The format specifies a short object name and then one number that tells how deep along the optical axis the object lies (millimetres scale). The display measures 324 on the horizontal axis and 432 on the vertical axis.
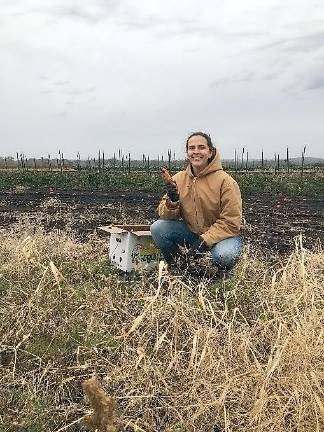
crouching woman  3855
